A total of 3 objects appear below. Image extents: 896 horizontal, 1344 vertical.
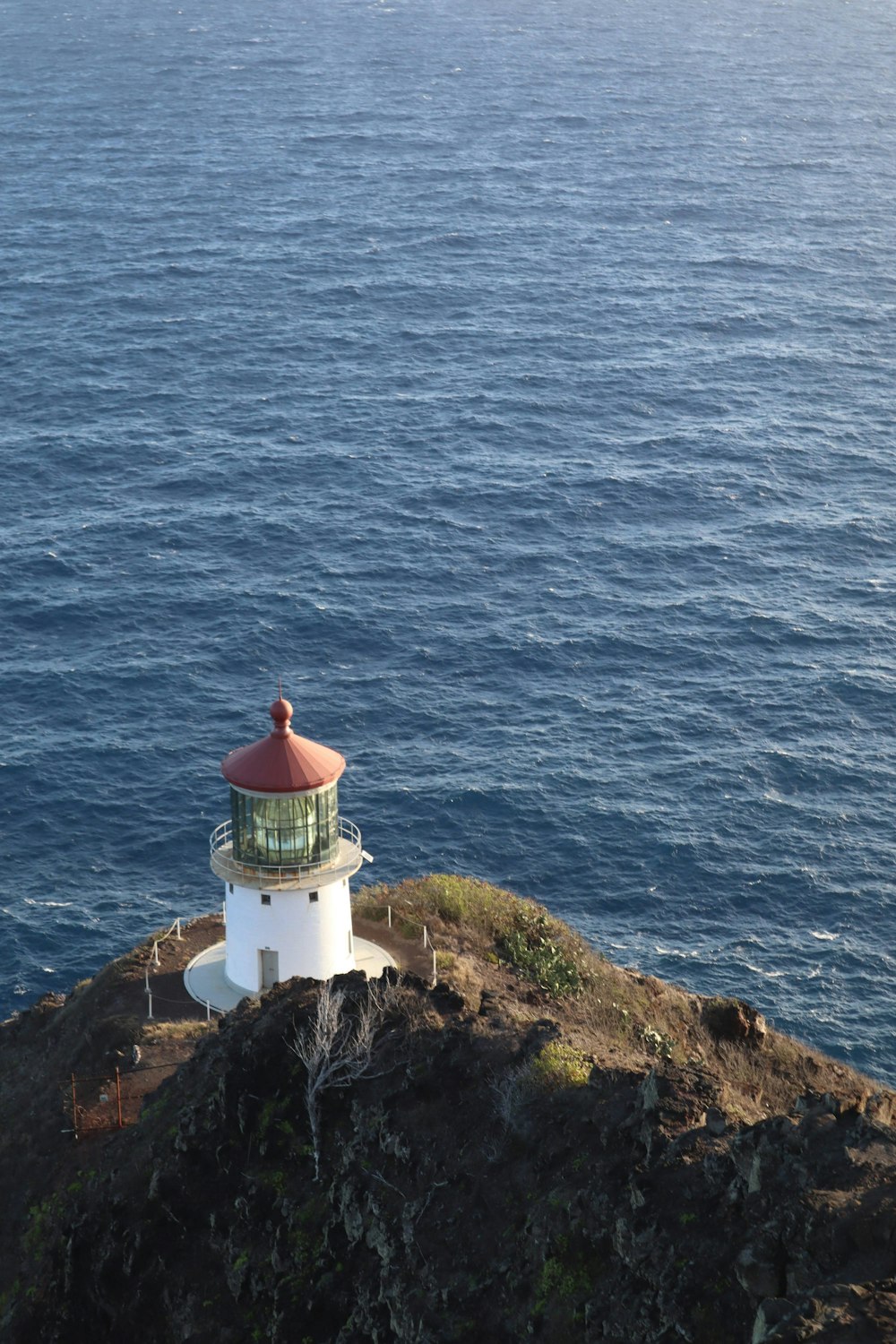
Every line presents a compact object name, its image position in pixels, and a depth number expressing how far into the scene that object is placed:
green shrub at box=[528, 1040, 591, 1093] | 40.00
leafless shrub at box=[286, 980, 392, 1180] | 41.84
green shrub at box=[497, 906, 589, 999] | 53.53
